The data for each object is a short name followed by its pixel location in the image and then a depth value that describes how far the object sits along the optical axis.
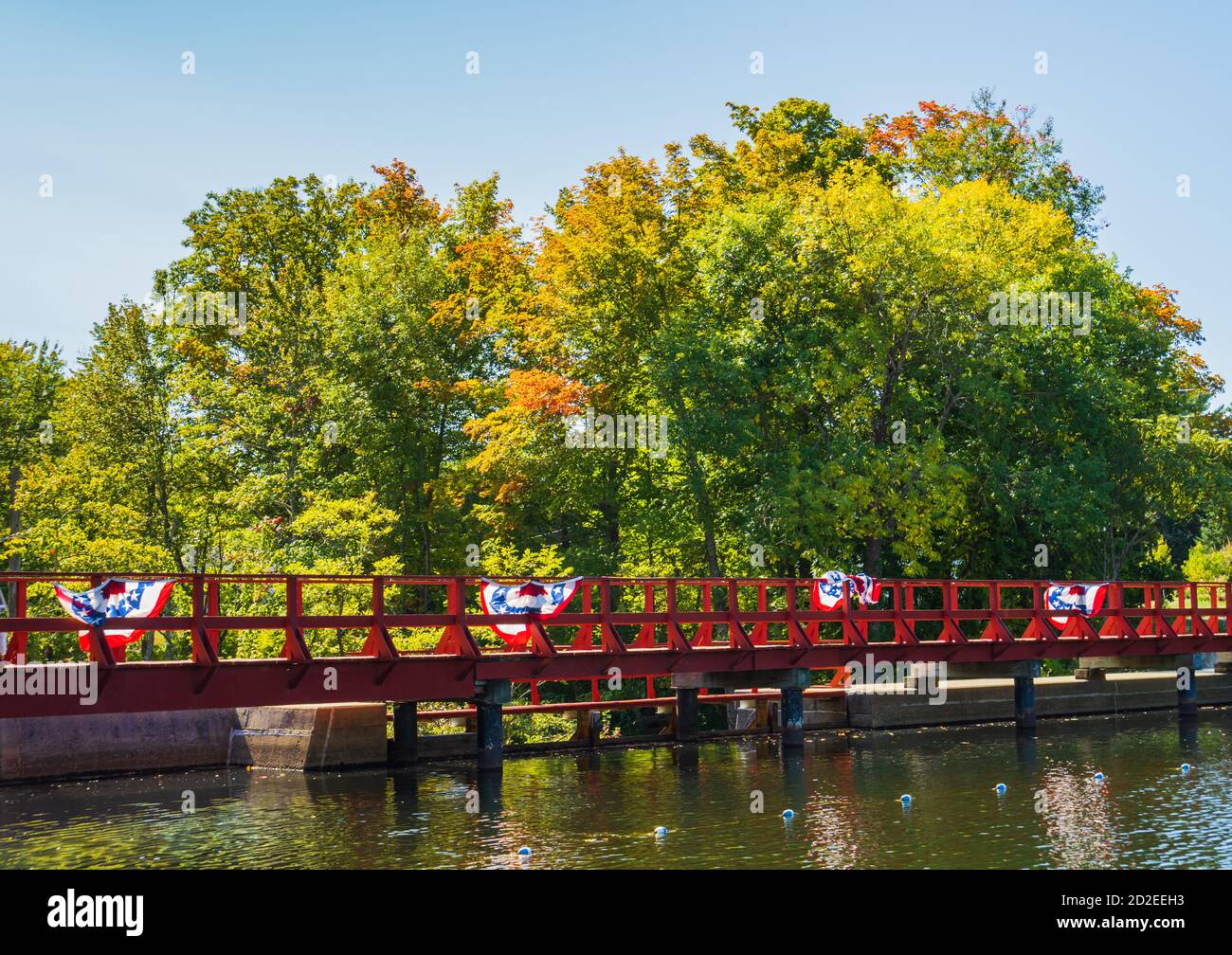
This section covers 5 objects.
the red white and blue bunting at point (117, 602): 19.64
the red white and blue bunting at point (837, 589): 30.25
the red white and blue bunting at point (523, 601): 25.09
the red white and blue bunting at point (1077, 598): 34.56
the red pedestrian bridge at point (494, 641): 20.89
